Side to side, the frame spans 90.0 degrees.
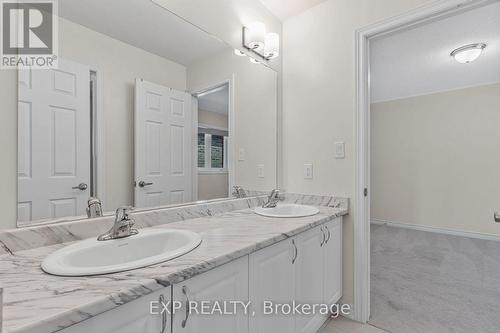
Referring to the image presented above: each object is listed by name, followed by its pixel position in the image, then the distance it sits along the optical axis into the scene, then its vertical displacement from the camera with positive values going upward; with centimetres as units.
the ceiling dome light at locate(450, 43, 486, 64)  257 +121
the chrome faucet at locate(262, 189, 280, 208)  191 -25
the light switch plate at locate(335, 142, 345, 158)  187 +14
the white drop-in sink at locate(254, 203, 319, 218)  175 -30
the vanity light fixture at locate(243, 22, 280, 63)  193 +101
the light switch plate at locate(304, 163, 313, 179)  205 -2
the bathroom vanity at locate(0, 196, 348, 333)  58 -34
